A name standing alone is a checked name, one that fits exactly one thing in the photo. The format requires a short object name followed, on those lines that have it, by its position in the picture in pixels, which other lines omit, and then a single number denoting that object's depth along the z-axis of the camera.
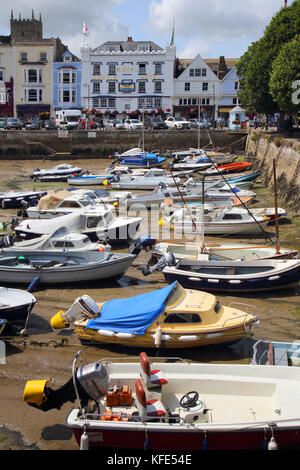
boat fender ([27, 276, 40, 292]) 14.23
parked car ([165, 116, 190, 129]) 47.22
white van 49.60
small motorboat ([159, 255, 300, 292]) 14.11
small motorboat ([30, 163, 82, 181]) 34.00
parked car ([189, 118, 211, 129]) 47.50
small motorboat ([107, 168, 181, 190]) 31.01
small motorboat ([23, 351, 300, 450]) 7.39
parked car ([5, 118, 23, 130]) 45.75
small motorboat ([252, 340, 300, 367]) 9.52
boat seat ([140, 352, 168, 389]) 7.90
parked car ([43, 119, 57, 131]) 46.22
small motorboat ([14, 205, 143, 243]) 18.09
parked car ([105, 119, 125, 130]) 47.72
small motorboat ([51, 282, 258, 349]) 10.61
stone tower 63.22
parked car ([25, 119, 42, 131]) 45.94
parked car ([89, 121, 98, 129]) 47.88
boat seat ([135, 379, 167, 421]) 7.54
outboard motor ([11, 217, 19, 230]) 20.37
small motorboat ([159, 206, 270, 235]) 20.11
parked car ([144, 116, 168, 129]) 46.94
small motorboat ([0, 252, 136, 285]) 14.72
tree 32.69
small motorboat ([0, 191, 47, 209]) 25.38
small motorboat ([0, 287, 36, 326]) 11.85
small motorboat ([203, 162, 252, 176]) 34.89
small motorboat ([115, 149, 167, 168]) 37.47
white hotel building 55.88
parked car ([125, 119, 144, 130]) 46.12
